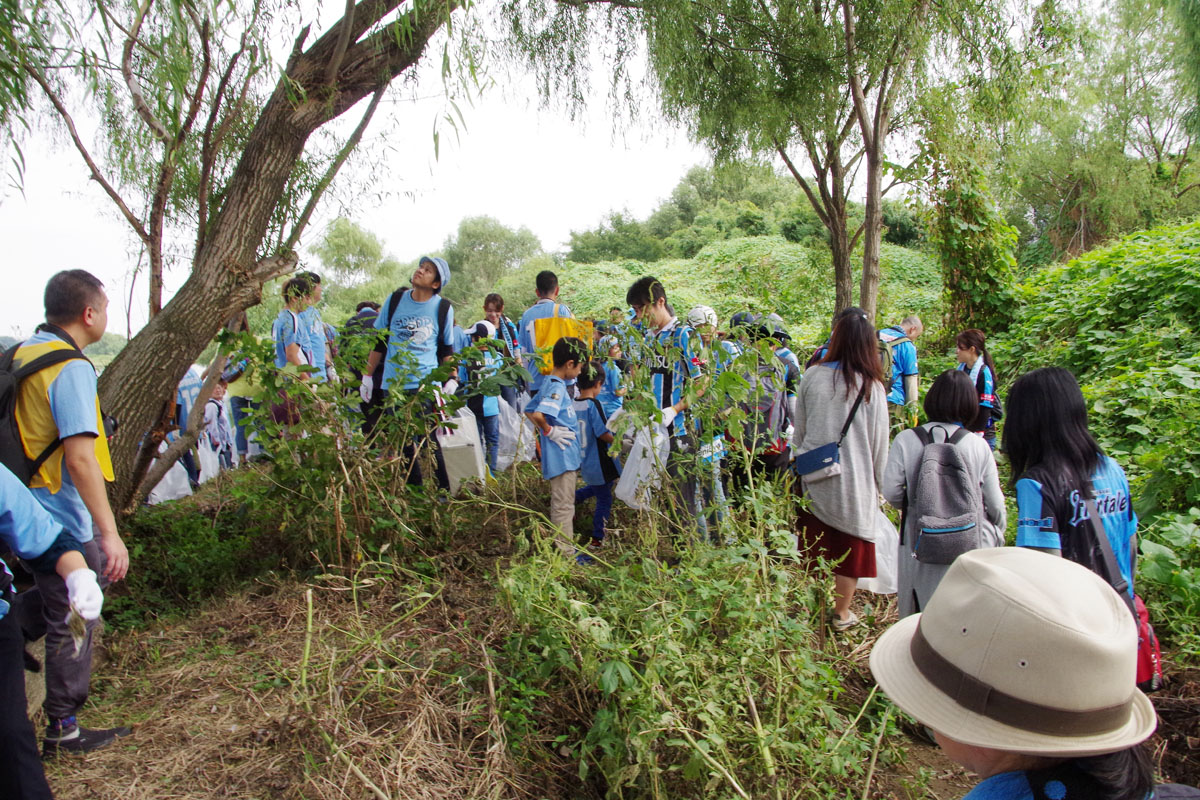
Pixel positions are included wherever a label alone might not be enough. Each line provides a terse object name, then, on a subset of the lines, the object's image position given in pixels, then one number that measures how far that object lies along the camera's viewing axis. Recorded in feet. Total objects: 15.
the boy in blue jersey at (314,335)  21.45
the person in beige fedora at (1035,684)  3.48
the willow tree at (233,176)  13.71
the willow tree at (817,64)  21.30
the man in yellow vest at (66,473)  9.09
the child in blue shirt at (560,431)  15.30
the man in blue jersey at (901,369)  21.88
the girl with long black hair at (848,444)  12.19
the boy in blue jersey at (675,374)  11.91
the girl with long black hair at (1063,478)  8.01
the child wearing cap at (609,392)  17.09
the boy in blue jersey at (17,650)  7.15
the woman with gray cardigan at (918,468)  10.89
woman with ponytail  20.63
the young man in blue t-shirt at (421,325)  16.62
